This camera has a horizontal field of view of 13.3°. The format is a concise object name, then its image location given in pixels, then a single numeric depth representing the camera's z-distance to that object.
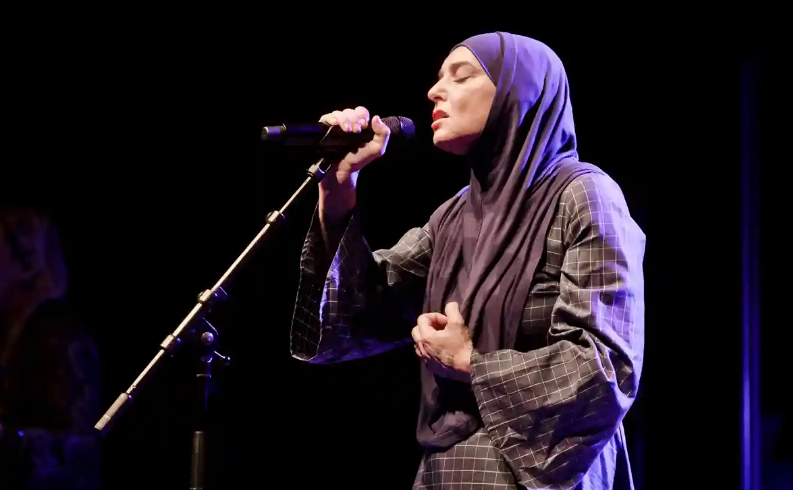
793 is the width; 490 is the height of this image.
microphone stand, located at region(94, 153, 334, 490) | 4.42
